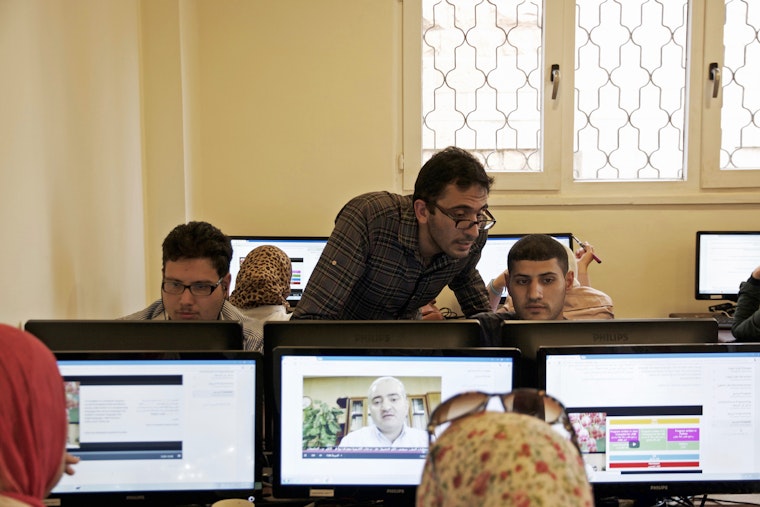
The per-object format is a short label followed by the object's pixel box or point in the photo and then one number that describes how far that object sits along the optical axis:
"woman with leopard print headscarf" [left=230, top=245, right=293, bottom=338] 2.61
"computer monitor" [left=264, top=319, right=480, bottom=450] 1.64
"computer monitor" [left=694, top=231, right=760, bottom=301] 4.05
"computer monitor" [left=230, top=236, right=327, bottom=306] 3.97
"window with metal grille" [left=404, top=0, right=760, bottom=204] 4.14
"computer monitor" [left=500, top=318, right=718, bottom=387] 1.65
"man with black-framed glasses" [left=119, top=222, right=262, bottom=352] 2.22
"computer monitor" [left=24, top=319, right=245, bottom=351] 1.65
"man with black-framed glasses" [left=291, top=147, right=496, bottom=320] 2.25
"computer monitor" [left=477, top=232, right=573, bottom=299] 3.98
